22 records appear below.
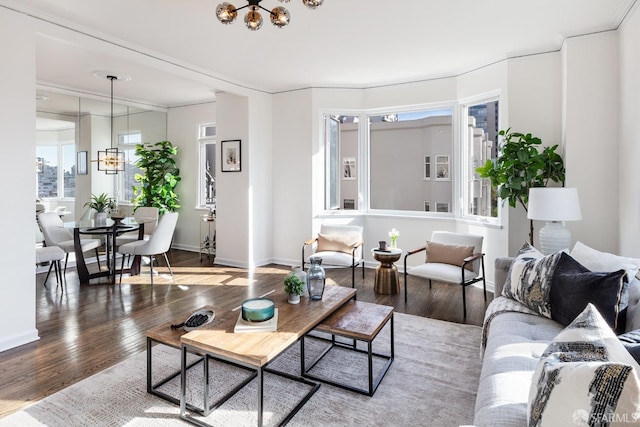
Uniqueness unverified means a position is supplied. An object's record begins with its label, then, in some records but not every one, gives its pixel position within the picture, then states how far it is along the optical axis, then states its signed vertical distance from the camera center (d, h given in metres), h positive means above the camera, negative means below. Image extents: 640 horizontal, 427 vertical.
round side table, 4.45 -0.82
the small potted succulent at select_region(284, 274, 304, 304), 2.62 -0.59
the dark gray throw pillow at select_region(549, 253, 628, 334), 1.94 -0.49
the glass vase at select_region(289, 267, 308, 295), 2.70 -0.51
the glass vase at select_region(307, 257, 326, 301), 2.68 -0.57
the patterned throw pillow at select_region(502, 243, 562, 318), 2.33 -0.50
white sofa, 1.38 -0.74
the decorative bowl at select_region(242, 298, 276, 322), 2.21 -0.63
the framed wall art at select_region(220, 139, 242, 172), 5.84 +0.80
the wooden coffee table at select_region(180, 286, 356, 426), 1.88 -0.73
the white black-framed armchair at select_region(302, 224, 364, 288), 4.72 -0.54
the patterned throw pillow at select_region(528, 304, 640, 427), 0.87 -0.48
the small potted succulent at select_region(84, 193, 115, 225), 5.04 +0.02
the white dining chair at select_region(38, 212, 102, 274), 4.97 -0.38
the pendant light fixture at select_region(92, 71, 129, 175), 5.19 +0.71
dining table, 4.84 -0.49
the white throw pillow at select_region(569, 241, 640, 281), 2.16 -0.35
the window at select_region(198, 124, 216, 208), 6.99 +0.75
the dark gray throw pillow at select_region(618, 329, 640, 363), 1.23 -0.50
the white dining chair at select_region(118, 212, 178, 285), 4.90 -0.49
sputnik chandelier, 2.54 +1.32
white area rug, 2.06 -1.17
